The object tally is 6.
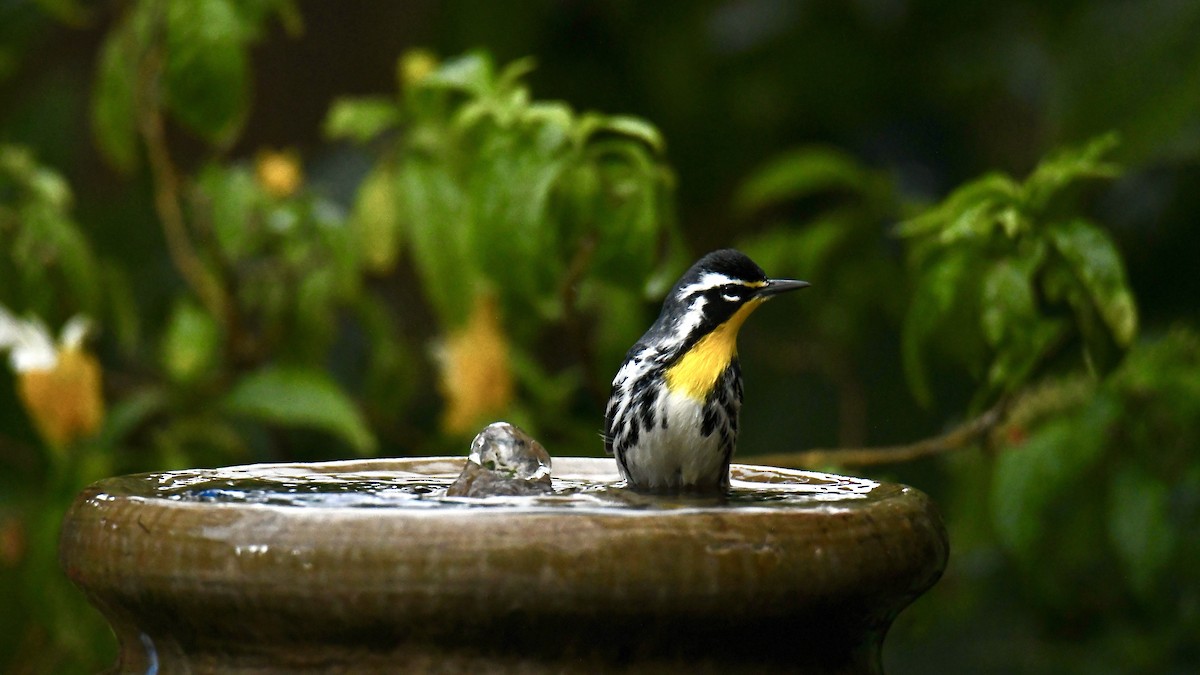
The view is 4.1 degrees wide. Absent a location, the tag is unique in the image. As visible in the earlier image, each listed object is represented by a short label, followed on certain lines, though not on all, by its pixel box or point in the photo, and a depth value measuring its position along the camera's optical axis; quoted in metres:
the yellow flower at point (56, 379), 4.85
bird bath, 4.48
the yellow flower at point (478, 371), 4.91
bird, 4.59
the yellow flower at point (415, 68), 4.96
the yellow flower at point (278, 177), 4.97
